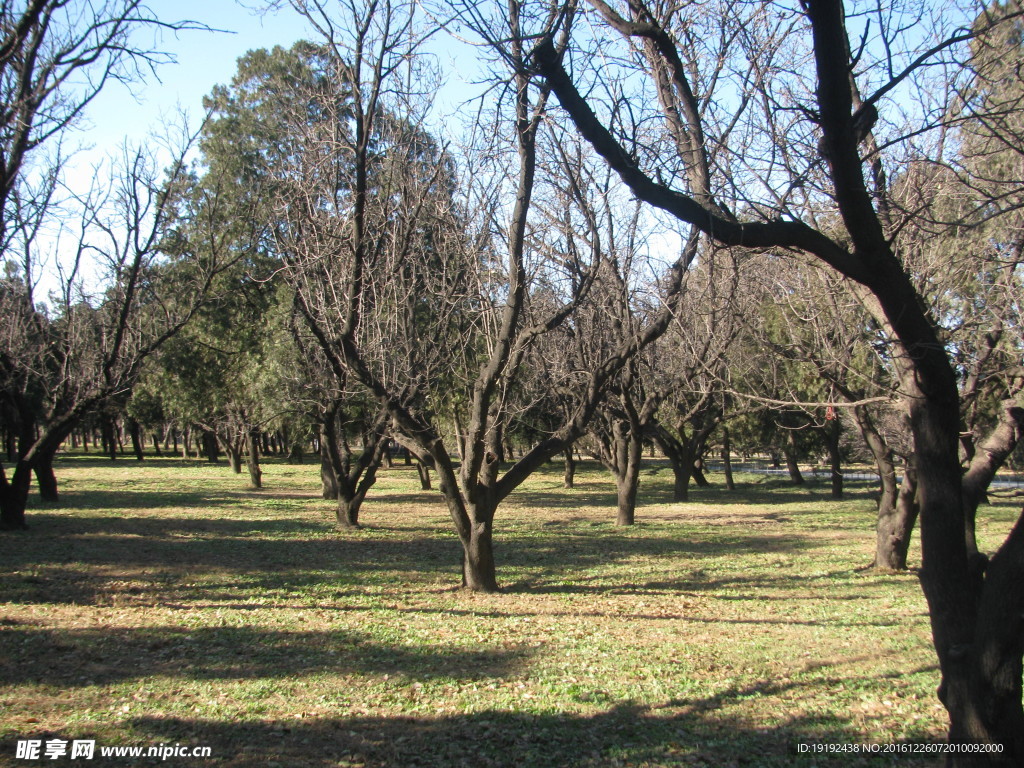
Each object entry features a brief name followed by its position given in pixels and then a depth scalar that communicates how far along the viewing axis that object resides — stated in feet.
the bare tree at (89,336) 46.34
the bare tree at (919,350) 11.53
